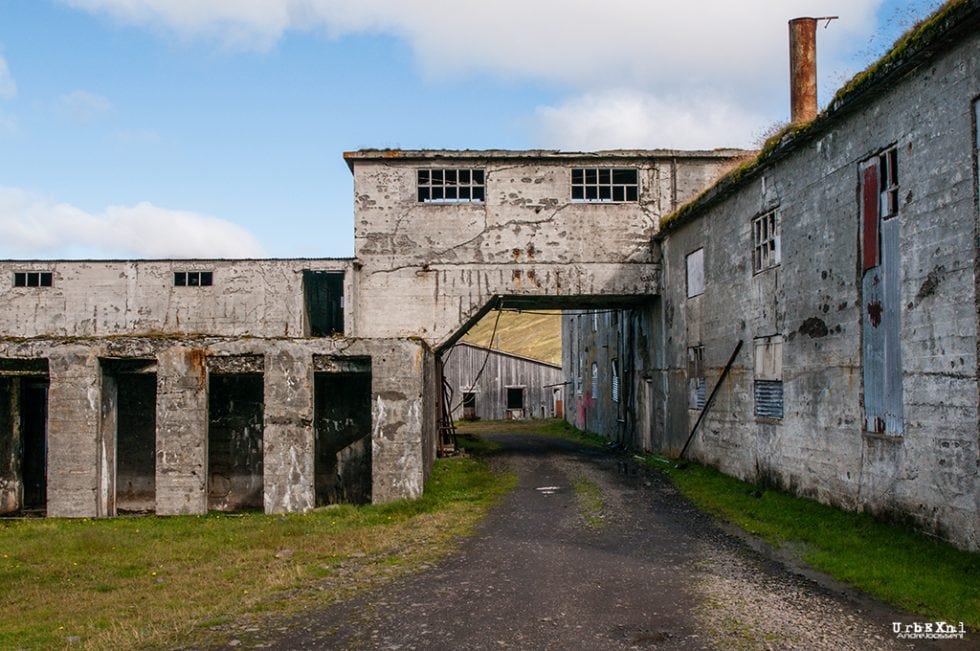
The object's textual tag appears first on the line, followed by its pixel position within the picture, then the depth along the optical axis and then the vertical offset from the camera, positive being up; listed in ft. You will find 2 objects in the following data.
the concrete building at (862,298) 31.12 +2.43
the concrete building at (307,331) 48.21 +1.77
